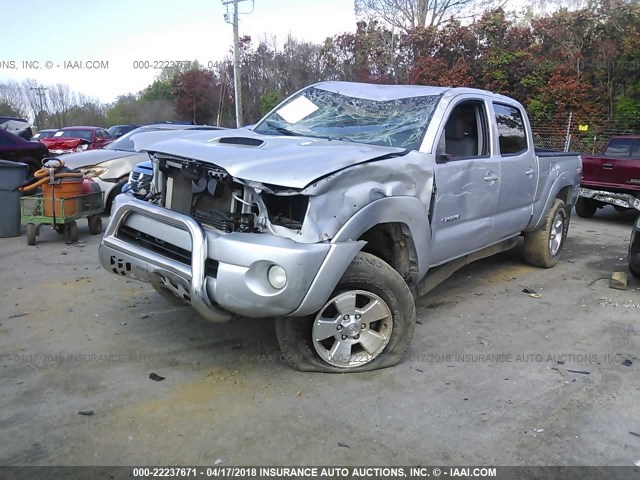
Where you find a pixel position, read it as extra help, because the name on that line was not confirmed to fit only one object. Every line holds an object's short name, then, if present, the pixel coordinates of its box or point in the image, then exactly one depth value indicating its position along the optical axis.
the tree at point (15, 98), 46.69
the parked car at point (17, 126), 14.06
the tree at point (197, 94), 34.75
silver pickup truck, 3.21
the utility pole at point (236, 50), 24.92
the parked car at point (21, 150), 10.66
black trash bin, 7.74
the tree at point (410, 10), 26.39
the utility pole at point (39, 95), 47.23
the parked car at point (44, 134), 20.98
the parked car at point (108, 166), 9.03
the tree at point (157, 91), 48.19
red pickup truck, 9.85
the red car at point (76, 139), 18.58
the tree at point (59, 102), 48.88
